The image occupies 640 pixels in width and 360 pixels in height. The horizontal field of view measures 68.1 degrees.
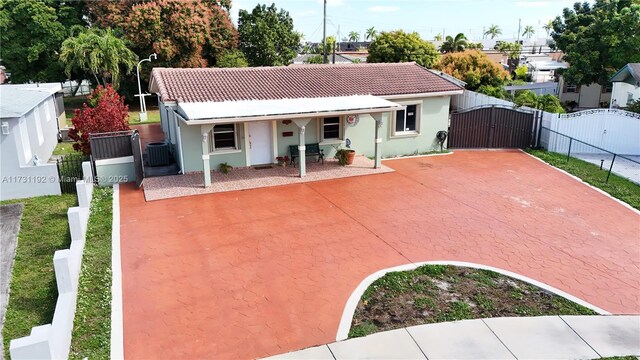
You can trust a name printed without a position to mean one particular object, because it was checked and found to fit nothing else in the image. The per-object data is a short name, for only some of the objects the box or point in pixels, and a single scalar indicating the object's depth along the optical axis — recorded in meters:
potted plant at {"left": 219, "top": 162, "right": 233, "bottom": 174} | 18.14
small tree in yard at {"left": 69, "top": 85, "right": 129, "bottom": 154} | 17.73
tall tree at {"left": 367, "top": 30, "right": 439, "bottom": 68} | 45.16
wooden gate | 22.34
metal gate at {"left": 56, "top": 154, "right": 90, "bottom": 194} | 16.69
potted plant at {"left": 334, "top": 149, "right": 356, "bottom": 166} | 19.30
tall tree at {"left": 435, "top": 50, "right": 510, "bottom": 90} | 33.84
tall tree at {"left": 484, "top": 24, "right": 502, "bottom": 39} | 157.38
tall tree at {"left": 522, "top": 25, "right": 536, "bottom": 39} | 160.49
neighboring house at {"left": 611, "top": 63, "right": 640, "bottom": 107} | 26.55
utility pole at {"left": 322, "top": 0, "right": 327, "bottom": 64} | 46.59
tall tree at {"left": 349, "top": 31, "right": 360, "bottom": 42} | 159.88
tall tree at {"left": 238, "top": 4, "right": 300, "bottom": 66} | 45.44
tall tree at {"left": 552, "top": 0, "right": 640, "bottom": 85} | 30.34
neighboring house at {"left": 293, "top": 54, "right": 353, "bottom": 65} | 72.24
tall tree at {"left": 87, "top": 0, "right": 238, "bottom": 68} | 37.22
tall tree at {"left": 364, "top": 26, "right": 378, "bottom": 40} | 136.15
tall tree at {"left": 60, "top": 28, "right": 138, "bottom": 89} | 32.31
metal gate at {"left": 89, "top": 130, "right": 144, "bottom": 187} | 16.94
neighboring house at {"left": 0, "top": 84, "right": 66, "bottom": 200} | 15.79
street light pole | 33.44
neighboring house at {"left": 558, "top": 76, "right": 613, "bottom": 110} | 35.90
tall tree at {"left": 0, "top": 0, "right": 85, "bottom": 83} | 36.25
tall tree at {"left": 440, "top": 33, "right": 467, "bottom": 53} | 60.78
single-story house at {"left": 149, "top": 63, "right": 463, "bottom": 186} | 17.47
